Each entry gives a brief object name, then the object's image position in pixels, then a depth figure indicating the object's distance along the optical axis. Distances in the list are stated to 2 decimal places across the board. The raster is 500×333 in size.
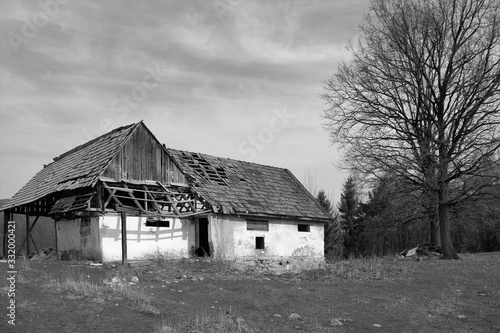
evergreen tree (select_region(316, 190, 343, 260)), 47.16
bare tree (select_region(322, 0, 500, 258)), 22.80
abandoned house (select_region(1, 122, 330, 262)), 19.83
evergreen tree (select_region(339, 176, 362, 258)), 49.34
